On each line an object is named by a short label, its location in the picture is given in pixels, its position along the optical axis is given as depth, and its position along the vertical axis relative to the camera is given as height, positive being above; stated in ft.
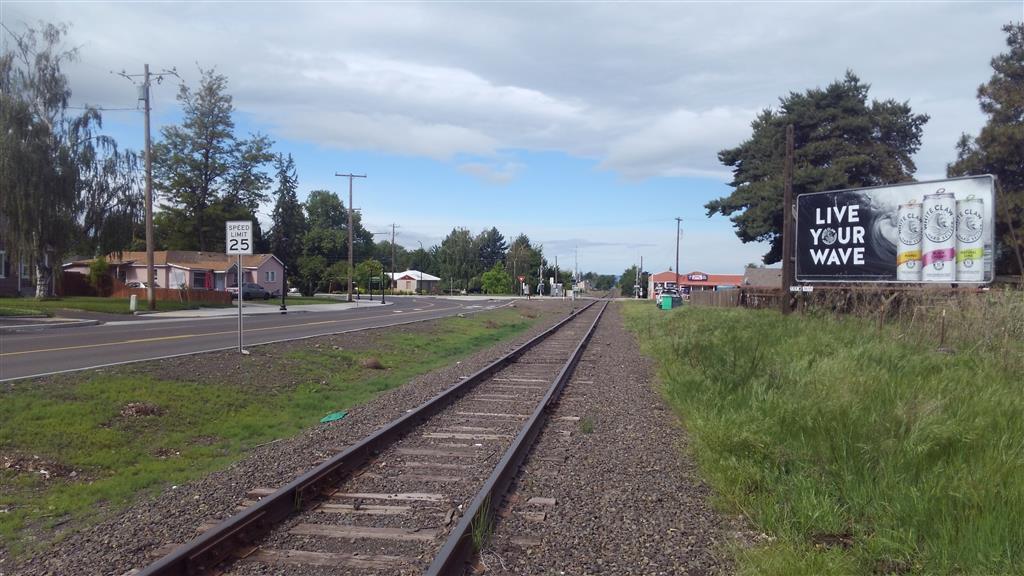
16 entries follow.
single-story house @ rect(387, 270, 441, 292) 464.65 -1.14
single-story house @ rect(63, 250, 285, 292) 209.97 +2.21
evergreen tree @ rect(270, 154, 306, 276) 274.77 +21.27
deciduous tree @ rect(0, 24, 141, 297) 122.11 +16.53
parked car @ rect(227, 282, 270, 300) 203.68 -3.88
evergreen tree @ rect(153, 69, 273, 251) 227.61 +32.15
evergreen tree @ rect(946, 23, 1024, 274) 128.16 +25.04
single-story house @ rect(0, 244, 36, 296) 153.13 -0.51
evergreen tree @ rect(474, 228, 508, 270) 526.98 +23.81
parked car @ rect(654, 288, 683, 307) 198.38 -3.60
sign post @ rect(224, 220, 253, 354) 48.62 +2.60
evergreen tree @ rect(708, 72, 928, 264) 155.22 +29.82
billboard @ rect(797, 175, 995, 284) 74.95 +5.79
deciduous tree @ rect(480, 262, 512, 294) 375.25 -0.85
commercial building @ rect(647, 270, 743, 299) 370.32 +2.12
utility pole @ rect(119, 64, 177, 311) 118.21 +16.00
